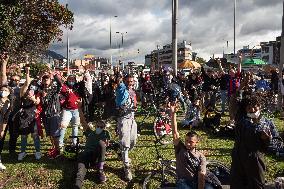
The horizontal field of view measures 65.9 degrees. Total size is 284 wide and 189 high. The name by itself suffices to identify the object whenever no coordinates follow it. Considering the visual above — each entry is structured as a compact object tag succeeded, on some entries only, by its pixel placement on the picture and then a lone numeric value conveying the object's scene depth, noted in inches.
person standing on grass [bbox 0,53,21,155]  199.3
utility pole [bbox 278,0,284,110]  353.7
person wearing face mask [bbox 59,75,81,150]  203.9
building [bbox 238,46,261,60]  3122.1
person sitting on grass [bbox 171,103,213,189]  129.8
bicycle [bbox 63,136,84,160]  194.6
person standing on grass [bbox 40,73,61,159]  204.6
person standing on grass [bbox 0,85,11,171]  191.0
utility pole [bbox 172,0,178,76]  438.9
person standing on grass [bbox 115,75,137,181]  175.5
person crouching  172.2
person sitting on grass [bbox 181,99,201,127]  281.1
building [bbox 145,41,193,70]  3800.7
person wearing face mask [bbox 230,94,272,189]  104.5
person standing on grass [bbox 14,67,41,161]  196.4
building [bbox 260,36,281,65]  2812.8
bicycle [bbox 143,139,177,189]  152.9
